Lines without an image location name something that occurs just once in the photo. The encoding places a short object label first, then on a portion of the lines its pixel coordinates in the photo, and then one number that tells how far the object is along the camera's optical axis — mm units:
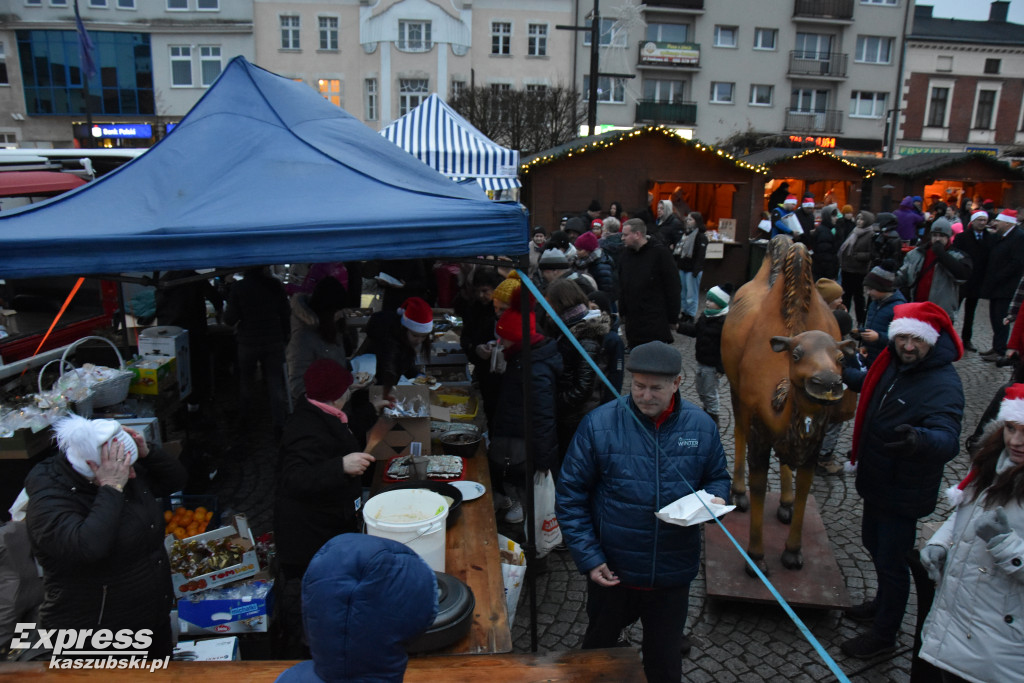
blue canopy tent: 3023
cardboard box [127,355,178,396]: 5695
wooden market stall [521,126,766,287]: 15594
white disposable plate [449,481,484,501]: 3908
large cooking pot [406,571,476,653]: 2617
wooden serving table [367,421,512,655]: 2746
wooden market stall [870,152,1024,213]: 20094
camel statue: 3813
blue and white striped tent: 10016
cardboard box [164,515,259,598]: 3467
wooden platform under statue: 4102
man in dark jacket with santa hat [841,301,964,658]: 3410
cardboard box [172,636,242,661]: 3135
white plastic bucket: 2879
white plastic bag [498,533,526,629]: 3645
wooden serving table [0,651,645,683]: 2467
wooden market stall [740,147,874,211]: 18500
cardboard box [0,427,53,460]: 4324
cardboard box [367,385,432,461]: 4473
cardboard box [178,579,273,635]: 3352
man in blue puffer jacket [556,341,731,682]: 2959
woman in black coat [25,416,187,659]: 2660
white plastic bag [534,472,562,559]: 4430
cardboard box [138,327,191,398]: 6309
